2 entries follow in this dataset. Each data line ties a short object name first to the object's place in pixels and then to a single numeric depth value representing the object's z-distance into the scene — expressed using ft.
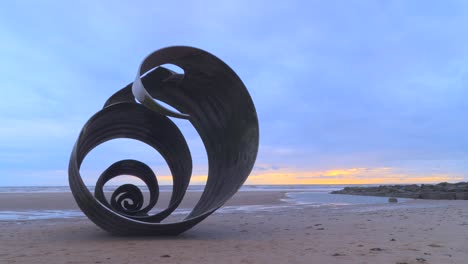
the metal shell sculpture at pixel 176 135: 31.78
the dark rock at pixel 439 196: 90.18
